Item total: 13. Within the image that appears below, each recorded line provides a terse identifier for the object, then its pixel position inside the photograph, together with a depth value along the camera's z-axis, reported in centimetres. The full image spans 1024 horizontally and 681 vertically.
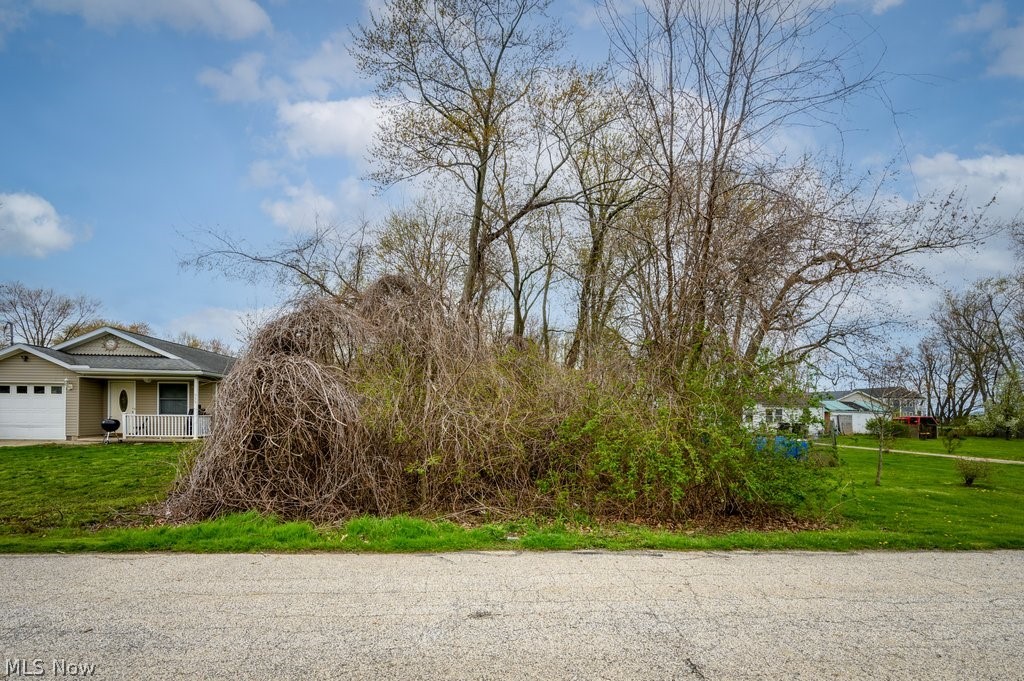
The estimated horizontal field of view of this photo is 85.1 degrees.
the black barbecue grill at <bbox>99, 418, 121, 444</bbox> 1812
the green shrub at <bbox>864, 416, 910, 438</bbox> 1180
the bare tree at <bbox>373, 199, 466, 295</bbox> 1662
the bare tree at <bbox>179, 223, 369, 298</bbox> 1083
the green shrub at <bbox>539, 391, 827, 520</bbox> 665
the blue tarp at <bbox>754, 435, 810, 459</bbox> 675
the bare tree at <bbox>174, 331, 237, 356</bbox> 4150
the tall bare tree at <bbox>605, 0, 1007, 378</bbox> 786
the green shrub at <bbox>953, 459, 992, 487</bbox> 1176
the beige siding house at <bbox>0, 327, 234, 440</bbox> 1903
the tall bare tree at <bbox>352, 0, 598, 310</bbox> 1330
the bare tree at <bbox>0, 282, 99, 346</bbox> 3638
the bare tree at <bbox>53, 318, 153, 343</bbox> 3869
